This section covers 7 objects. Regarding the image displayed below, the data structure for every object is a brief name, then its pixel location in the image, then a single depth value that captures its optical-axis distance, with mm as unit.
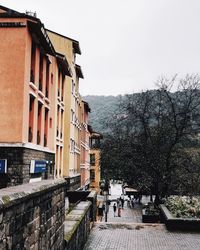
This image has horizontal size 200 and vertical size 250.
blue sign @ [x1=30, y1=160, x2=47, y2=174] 10784
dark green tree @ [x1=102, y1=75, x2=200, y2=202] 19130
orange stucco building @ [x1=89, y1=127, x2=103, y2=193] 44200
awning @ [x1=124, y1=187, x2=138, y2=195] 35341
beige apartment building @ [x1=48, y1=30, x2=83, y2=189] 20788
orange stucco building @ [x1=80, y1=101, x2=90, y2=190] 31155
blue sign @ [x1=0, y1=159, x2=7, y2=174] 9683
